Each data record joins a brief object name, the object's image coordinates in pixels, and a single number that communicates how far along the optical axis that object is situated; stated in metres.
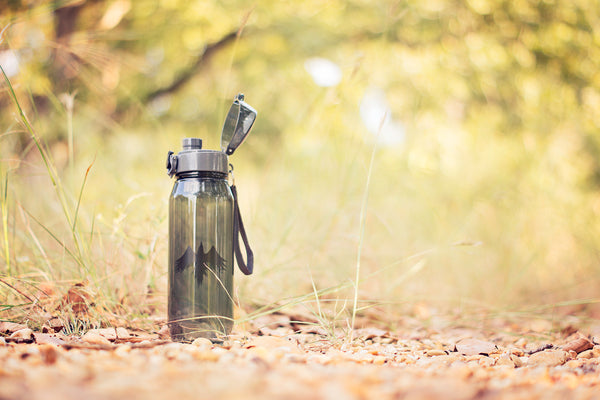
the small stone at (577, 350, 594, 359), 1.29
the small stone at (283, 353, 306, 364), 0.98
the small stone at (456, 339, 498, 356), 1.31
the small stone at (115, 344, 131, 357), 0.95
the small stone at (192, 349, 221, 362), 0.95
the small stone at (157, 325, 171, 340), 1.27
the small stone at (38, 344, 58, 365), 0.86
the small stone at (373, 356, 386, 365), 1.09
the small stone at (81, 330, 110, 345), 1.11
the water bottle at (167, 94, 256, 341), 1.20
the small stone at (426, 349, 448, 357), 1.27
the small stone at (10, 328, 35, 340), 1.10
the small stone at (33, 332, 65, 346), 1.07
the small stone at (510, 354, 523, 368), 1.21
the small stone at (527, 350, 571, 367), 1.21
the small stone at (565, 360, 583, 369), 1.17
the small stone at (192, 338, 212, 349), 1.14
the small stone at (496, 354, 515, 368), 1.19
